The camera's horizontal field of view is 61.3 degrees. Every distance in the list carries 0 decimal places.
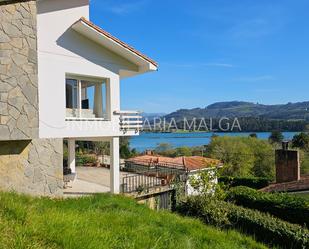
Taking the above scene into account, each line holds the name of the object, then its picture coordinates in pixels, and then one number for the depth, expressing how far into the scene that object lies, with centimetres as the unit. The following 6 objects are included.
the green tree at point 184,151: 4149
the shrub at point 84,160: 1806
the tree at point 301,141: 3669
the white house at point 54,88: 755
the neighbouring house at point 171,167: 1289
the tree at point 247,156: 3195
